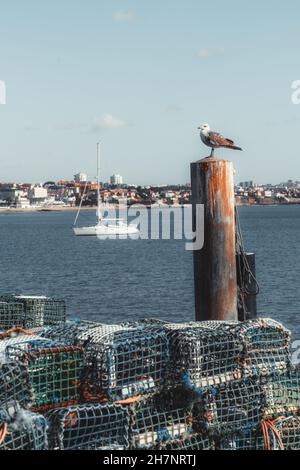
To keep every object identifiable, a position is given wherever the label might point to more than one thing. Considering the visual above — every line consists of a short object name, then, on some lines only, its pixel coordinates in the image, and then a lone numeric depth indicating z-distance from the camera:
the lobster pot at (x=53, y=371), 10.72
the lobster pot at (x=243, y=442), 10.79
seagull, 15.61
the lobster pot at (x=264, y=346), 11.74
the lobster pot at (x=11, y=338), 10.77
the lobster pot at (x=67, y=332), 11.74
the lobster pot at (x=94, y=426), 9.73
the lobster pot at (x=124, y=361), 10.90
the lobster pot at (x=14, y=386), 9.54
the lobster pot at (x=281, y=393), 11.39
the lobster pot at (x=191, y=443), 10.56
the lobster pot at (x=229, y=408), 10.78
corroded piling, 13.84
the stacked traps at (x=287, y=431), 10.74
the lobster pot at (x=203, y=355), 11.16
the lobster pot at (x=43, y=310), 18.03
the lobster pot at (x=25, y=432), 8.93
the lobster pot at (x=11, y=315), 17.31
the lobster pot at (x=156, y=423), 10.34
